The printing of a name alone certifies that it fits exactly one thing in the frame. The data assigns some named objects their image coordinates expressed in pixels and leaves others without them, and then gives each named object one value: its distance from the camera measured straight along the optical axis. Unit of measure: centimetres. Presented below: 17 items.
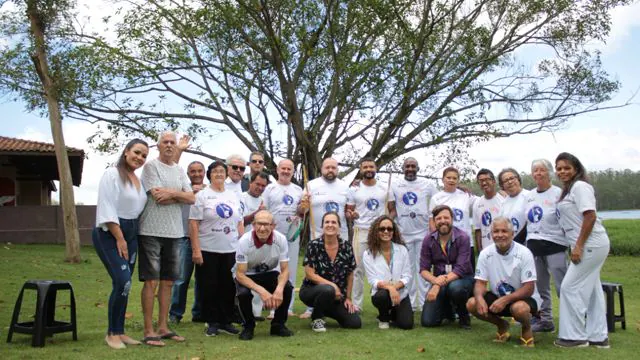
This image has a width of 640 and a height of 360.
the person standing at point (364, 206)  771
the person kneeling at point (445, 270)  657
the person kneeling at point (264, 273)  598
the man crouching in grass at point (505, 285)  568
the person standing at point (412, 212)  790
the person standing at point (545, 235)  637
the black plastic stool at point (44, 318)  545
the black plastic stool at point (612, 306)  662
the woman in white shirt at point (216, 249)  623
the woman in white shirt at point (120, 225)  514
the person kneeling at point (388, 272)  660
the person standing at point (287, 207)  747
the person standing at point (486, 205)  745
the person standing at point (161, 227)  547
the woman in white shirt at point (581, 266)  564
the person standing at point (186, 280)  699
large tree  1480
